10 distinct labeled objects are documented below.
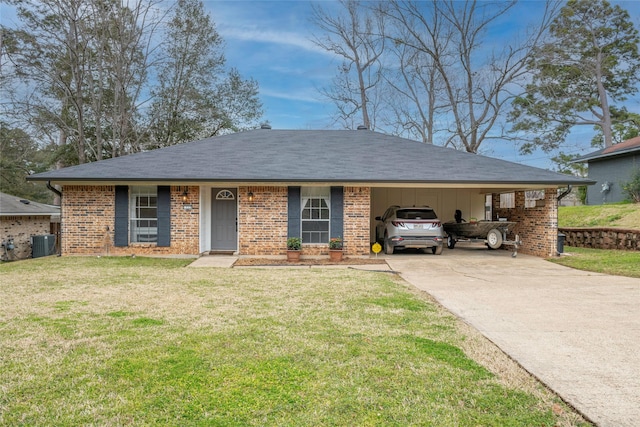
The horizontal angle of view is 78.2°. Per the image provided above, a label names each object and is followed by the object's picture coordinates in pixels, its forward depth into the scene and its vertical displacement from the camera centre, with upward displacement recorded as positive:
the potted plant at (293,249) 10.96 -0.92
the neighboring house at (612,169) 19.34 +2.51
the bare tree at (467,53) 21.86 +9.40
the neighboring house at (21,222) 17.58 -0.28
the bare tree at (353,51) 23.79 +10.45
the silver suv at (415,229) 11.65 -0.37
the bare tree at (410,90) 24.38 +8.17
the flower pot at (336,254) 11.14 -1.07
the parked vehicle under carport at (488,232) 12.44 -0.53
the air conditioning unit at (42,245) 16.67 -1.27
